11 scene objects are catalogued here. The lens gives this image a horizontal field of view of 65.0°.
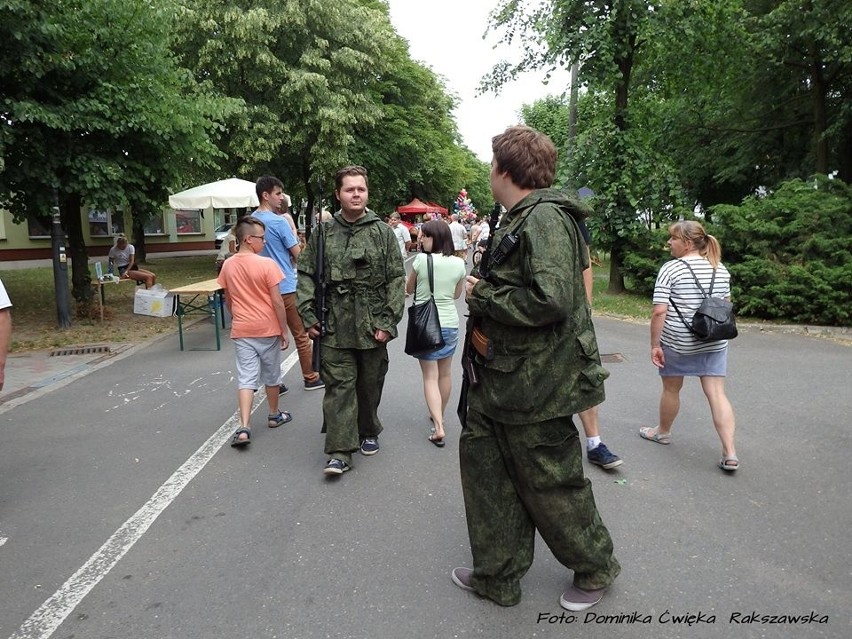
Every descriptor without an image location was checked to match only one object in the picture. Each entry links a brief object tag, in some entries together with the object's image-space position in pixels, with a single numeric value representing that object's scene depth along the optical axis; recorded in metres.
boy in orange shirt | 5.02
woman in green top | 4.82
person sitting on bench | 15.07
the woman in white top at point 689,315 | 4.36
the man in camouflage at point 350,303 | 4.30
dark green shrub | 9.45
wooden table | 9.07
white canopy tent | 14.16
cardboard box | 10.81
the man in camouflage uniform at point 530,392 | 2.52
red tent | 39.91
